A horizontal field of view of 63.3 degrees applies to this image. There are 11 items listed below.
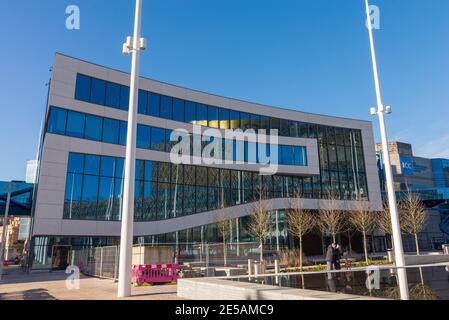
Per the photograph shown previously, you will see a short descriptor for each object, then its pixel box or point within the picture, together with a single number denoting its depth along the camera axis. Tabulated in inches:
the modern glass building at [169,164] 1266.0
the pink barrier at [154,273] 679.1
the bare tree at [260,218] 1134.0
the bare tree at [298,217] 1126.4
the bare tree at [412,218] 1346.0
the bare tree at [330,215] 1230.6
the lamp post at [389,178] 554.8
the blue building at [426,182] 2262.6
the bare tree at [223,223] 1422.2
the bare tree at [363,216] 1247.3
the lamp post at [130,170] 462.6
